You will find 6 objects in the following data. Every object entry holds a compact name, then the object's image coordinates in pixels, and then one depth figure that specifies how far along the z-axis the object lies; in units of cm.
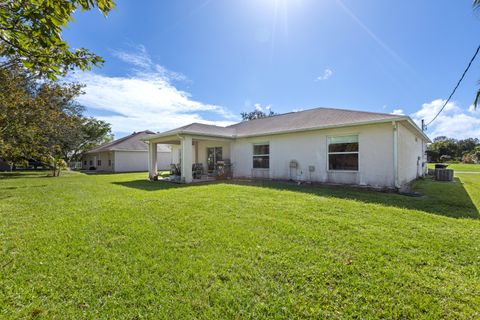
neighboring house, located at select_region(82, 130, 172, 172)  2375
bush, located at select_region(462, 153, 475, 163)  3558
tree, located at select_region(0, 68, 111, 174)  1029
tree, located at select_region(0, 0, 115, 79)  224
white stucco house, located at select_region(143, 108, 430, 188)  902
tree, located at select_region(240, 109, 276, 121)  4072
